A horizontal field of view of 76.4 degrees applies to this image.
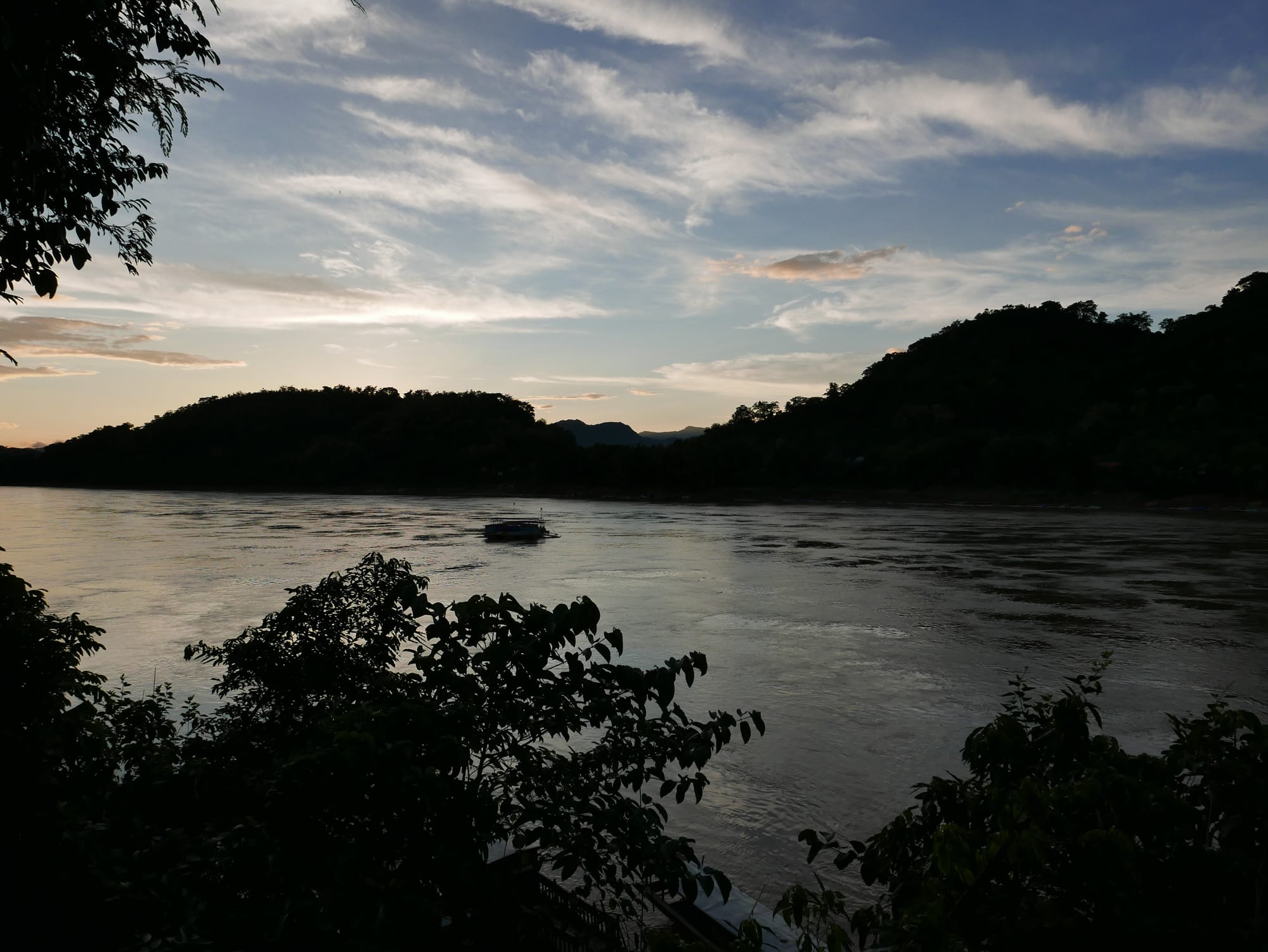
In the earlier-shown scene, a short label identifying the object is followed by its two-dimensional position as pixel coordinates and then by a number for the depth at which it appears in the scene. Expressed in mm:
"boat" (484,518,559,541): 50281
